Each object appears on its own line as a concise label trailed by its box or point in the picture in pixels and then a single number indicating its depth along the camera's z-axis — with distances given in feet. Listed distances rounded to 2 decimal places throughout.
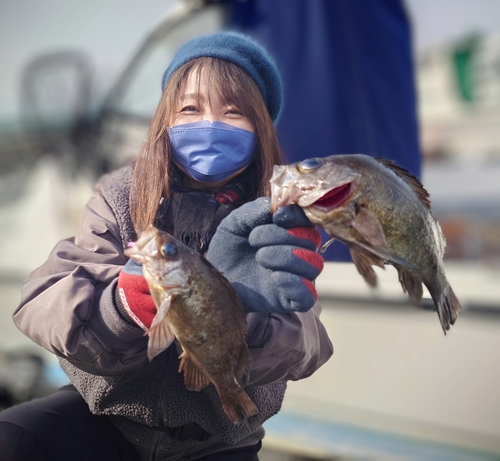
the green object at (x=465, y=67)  18.88
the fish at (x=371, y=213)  3.77
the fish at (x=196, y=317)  3.84
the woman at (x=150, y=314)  4.34
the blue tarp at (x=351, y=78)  10.60
